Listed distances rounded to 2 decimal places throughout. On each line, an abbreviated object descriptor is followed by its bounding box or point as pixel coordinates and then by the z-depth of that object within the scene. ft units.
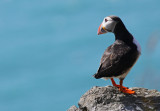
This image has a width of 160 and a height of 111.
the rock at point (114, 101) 34.91
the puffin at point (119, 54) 37.88
